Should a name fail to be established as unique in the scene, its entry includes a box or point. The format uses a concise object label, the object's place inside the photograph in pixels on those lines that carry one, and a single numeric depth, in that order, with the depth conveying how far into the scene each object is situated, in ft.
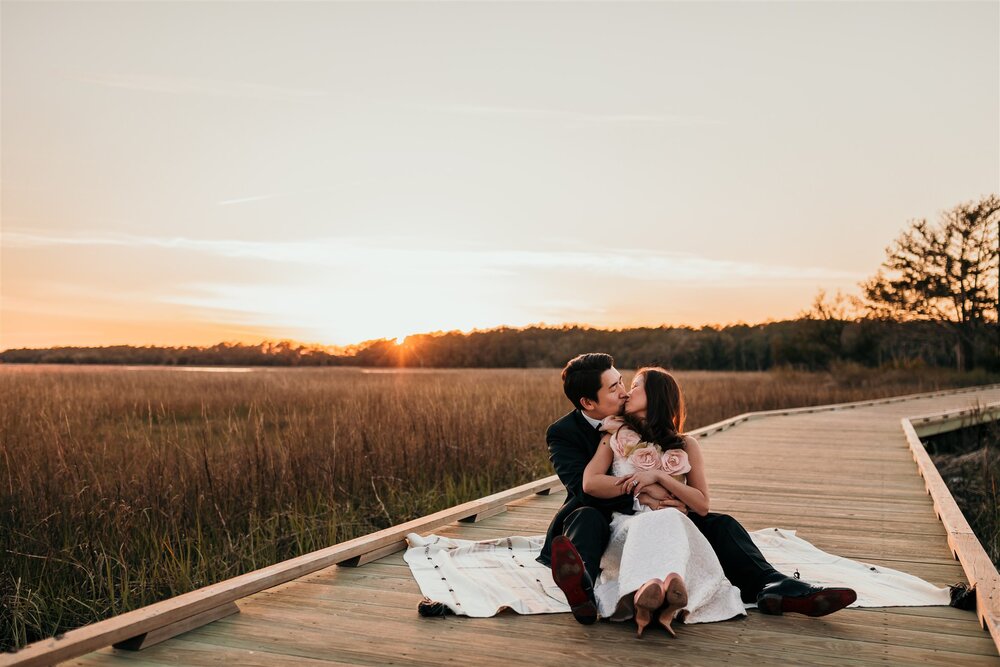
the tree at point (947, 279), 96.94
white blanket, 9.66
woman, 8.58
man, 8.70
